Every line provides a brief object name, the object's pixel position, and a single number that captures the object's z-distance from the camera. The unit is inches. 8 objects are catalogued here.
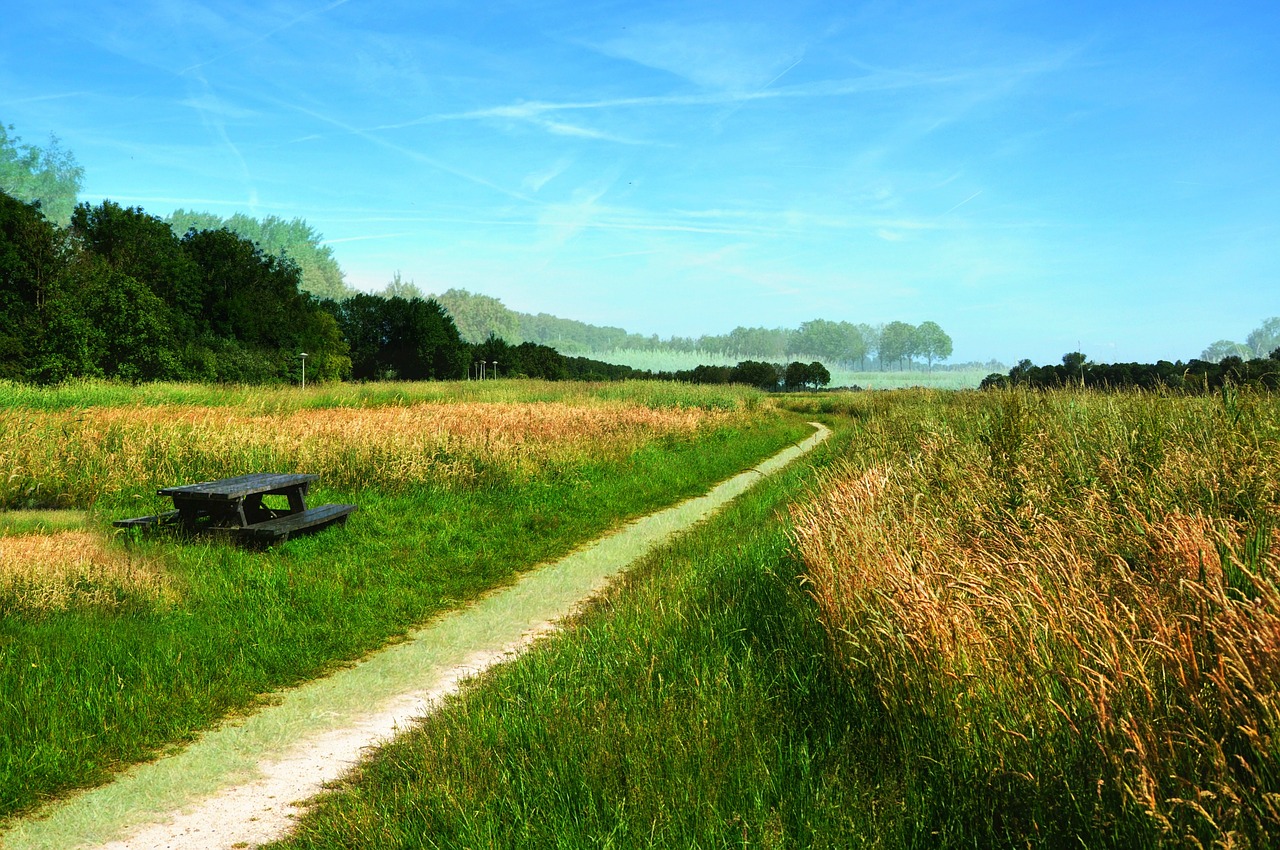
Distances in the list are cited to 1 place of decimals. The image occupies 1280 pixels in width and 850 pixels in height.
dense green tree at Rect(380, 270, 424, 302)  6345.0
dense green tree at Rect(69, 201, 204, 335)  1915.6
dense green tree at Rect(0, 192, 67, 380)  1471.5
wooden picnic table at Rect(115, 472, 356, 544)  333.4
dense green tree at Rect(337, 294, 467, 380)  3250.5
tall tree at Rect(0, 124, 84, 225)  2518.5
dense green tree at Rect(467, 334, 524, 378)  3875.5
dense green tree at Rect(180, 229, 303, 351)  2301.9
